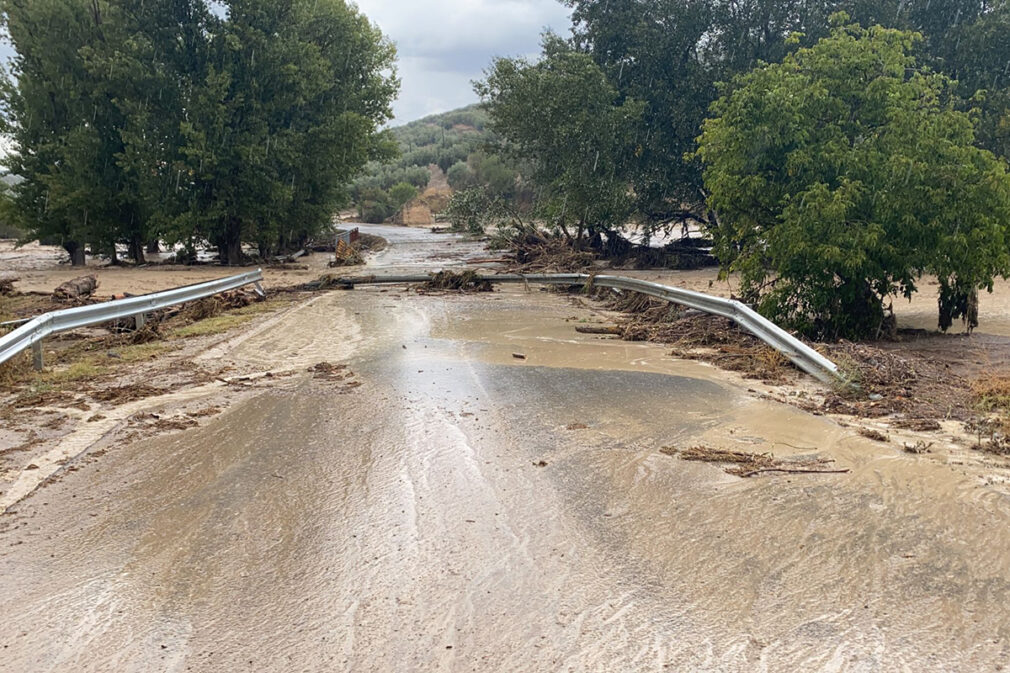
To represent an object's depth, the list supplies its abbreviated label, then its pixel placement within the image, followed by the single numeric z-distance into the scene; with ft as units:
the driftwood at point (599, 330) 43.54
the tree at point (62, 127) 91.40
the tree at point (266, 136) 91.40
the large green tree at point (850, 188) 39.96
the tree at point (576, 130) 84.64
